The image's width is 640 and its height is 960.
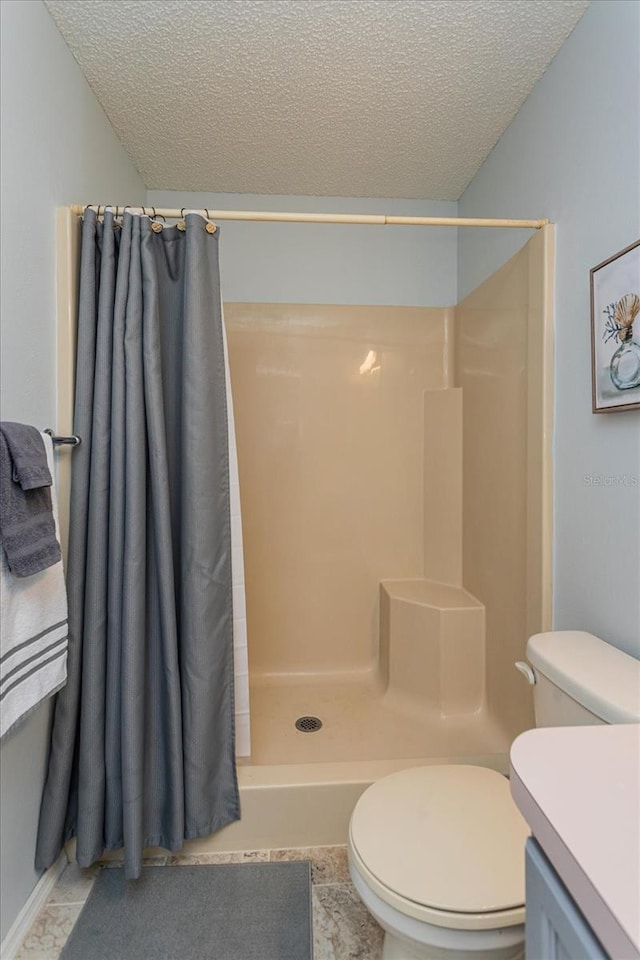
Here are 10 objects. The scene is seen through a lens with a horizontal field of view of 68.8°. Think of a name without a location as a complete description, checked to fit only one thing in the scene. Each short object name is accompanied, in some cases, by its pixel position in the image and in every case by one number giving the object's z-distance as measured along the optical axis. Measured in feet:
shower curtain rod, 4.45
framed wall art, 3.42
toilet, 2.78
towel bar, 4.10
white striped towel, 3.22
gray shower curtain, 4.27
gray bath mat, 3.86
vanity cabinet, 1.58
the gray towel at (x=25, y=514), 3.18
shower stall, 6.29
